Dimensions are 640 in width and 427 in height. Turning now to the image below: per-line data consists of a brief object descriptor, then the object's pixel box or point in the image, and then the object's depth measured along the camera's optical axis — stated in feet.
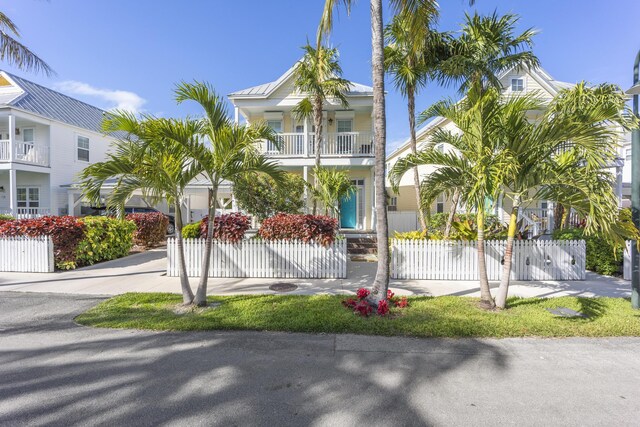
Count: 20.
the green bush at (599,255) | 28.04
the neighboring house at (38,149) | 52.49
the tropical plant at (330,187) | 35.47
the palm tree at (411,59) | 32.37
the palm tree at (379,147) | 17.74
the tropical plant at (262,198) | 35.78
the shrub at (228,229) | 27.27
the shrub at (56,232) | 29.19
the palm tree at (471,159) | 16.28
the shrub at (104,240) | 31.40
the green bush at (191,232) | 30.55
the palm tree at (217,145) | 17.52
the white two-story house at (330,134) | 44.80
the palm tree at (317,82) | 36.37
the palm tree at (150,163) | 16.37
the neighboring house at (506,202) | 46.48
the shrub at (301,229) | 27.40
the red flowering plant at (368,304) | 16.87
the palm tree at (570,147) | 15.74
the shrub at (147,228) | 43.70
